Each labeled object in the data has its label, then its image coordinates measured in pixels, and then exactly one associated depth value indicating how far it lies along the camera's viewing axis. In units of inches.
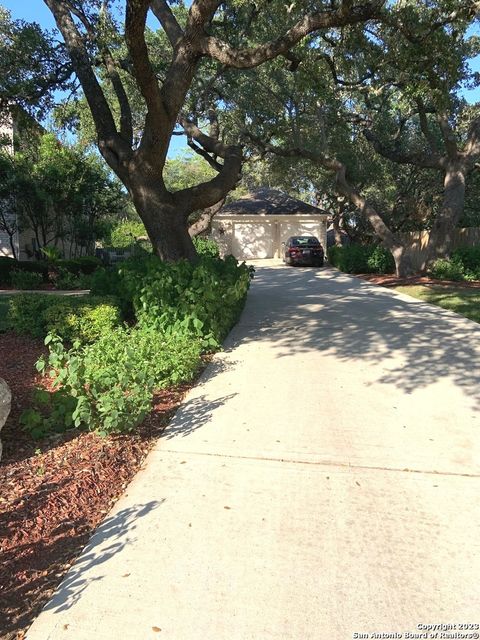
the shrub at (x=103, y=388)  154.0
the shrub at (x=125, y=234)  1170.0
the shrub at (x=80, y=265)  613.9
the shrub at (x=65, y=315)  271.6
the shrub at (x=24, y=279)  542.6
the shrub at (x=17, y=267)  570.3
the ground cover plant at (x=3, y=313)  300.4
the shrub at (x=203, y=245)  732.7
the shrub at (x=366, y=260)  773.9
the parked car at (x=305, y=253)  924.0
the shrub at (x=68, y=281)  528.7
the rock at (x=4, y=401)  141.2
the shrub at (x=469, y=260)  631.2
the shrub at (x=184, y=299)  255.0
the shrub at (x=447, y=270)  622.5
